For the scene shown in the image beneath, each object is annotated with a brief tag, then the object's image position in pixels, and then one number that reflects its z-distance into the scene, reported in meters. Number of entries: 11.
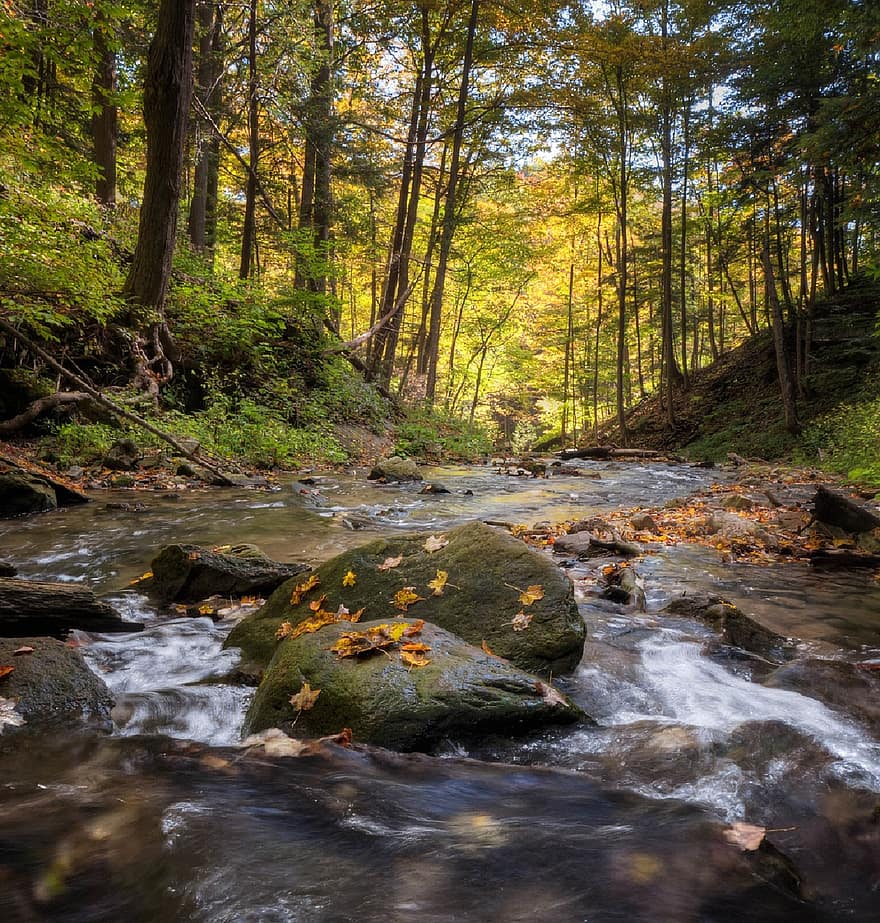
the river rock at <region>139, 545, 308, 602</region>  4.57
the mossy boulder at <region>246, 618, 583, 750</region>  2.46
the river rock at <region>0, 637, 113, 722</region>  2.59
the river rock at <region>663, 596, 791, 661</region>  3.66
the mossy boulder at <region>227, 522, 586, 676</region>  3.29
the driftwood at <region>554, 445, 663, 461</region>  19.50
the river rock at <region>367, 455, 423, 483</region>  12.20
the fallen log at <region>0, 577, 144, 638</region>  3.43
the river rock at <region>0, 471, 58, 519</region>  6.87
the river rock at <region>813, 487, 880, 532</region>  5.78
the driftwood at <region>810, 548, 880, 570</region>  5.33
